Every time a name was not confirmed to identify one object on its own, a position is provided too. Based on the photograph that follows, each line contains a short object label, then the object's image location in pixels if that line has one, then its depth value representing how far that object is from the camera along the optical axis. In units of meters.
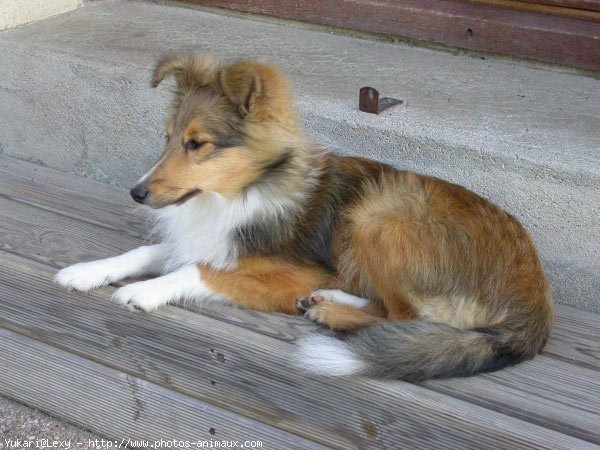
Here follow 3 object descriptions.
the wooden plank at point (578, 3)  4.16
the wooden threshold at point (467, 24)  4.21
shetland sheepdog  2.72
